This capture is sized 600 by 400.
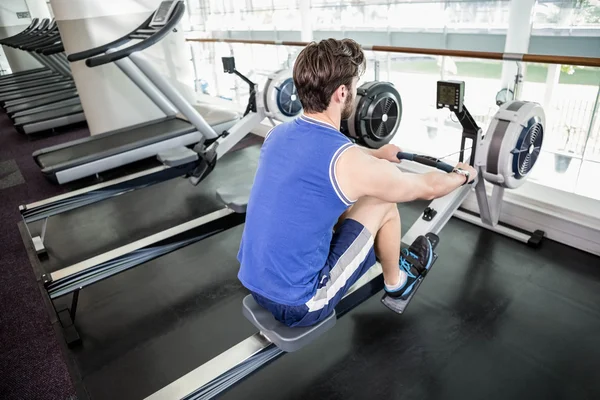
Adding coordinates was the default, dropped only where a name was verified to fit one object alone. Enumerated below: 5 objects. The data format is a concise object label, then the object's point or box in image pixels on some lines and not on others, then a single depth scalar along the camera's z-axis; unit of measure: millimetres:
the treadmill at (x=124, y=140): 3590
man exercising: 1180
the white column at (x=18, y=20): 8562
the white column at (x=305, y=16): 5297
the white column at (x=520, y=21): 4297
